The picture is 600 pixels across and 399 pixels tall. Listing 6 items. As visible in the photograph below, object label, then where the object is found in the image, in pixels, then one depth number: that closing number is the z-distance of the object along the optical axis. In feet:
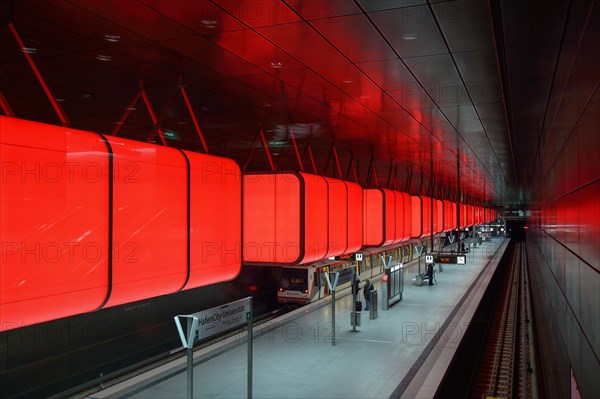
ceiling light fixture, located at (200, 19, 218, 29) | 12.22
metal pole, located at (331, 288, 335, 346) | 40.16
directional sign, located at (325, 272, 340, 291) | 43.34
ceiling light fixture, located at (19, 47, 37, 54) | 15.17
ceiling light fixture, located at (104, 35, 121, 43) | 13.65
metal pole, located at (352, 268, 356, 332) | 44.50
